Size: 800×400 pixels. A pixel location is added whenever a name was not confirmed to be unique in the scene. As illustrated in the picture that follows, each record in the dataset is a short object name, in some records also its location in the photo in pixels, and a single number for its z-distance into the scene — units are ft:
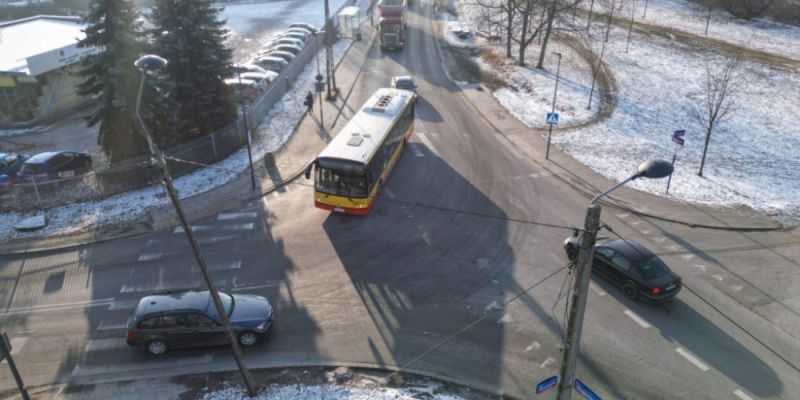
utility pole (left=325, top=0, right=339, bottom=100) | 108.88
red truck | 149.59
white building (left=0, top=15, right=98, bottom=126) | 112.57
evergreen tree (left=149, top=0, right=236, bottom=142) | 81.41
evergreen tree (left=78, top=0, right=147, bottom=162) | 75.87
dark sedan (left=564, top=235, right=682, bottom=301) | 51.29
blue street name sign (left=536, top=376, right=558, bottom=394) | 32.07
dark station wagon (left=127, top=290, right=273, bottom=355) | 46.21
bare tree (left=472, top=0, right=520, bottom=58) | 135.36
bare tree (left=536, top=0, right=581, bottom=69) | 125.11
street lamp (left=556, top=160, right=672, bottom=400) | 26.86
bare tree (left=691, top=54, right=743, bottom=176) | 101.83
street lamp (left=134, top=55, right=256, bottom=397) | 30.76
